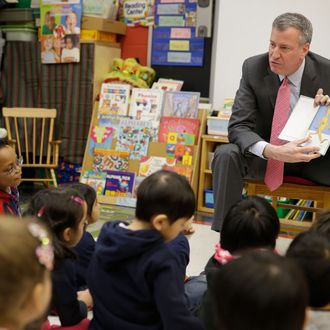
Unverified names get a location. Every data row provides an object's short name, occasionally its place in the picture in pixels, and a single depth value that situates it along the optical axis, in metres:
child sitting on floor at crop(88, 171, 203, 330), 1.30
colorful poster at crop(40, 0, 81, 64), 4.37
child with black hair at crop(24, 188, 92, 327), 1.53
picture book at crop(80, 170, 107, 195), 4.24
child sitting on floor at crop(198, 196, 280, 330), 1.43
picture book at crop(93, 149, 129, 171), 4.22
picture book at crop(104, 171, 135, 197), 4.16
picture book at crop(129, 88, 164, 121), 4.17
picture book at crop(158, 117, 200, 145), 4.05
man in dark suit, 2.36
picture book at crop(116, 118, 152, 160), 4.16
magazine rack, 4.01
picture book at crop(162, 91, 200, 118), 4.09
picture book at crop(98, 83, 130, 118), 4.26
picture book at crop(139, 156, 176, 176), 4.09
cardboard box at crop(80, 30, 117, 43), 4.35
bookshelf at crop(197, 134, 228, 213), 3.96
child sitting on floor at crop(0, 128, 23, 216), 2.15
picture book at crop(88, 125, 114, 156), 4.28
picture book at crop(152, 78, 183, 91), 4.31
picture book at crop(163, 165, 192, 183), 3.98
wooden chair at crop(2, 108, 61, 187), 4.33
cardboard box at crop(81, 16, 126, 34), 4.32
